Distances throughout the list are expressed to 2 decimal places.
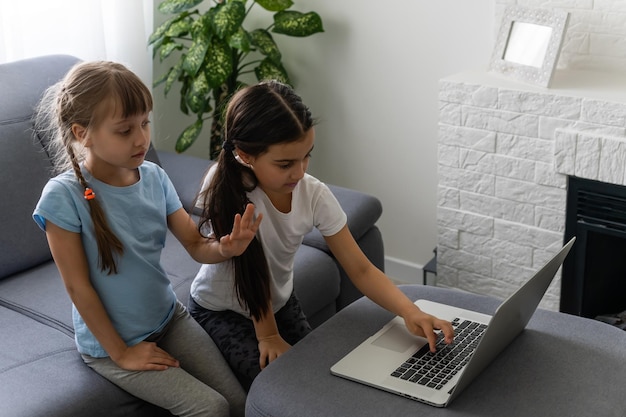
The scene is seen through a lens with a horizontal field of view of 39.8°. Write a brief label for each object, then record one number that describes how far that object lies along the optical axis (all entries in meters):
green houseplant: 2.80
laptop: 1.51
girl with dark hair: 1.72
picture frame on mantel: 2.43
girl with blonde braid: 1.67
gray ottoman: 1.50
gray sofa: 1.70
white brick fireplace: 2.35
